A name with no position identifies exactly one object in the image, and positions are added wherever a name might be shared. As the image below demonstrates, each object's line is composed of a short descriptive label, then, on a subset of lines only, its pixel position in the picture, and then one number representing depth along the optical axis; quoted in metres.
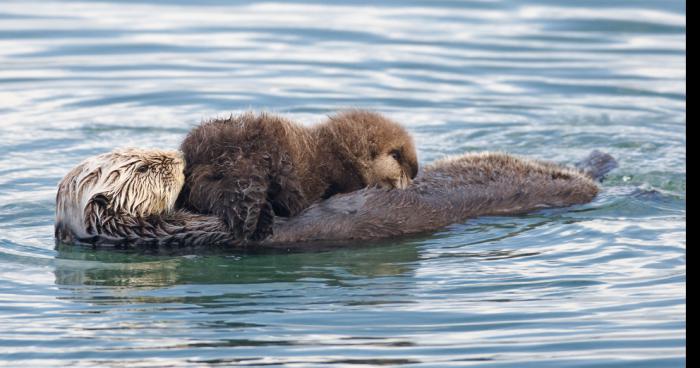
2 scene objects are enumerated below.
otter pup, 13.16
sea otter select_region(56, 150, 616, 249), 13.37
